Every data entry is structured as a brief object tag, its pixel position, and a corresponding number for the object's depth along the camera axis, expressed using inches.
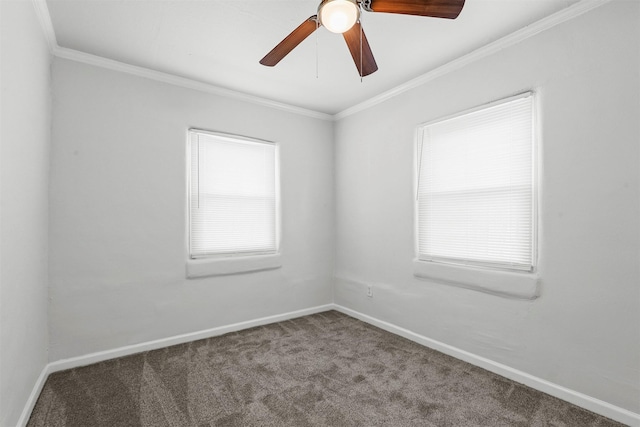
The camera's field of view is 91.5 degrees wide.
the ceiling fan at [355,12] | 55.7
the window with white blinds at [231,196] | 127.8
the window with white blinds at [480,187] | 93.1
